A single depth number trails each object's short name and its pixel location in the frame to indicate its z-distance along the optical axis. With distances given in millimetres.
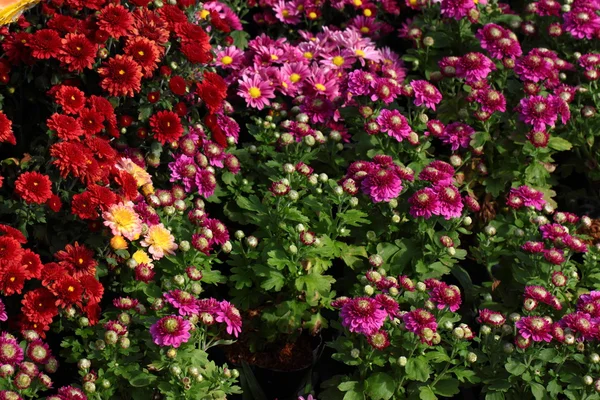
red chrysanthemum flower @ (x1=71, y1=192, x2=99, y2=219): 3559
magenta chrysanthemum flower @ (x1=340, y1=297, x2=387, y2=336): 3322
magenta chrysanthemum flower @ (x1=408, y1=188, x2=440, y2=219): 3857
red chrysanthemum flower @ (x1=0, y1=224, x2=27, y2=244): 3449
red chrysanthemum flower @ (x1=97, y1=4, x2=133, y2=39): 3936
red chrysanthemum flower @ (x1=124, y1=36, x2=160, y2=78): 3982
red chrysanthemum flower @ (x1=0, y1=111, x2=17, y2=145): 3594
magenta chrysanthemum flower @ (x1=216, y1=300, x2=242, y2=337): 3449
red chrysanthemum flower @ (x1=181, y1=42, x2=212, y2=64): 4176
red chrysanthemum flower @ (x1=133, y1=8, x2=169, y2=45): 4117
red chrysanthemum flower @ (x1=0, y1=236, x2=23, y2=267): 3346
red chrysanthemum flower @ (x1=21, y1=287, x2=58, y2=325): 3447
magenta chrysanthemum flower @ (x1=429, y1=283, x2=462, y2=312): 3453
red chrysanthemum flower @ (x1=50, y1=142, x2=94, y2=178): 3568
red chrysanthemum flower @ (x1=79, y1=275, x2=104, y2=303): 3486
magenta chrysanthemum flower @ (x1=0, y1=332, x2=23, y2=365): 3184
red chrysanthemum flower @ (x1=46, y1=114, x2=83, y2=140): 3654
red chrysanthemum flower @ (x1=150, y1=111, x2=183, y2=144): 4070
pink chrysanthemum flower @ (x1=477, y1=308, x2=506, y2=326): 3471
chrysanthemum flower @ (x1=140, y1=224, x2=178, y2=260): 3670
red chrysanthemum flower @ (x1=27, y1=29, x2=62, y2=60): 3811
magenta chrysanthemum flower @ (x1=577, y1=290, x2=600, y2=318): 3510
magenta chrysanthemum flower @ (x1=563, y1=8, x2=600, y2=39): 5098
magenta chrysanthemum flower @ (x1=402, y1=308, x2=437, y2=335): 3322
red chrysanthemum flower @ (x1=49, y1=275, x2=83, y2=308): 3432
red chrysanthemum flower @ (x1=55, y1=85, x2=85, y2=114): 3777
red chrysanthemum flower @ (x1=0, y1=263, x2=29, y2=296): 3330
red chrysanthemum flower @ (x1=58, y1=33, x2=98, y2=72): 3844
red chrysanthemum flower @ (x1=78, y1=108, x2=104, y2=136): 3785
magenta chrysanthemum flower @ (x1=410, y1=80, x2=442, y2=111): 4441
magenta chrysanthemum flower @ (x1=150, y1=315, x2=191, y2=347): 3170
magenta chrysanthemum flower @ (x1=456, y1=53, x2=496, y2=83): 4613
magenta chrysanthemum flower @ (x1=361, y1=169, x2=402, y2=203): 3941
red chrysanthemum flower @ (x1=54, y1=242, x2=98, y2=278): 3590
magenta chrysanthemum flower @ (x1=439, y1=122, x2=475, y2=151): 4535
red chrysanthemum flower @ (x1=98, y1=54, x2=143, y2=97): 3910
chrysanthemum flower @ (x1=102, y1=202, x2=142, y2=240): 3592
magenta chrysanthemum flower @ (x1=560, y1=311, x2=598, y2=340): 3398
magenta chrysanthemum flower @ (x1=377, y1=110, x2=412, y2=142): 4273
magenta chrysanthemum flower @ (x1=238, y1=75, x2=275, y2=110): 4738
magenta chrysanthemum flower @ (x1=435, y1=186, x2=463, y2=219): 3855
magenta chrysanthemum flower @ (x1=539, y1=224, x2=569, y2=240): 3859
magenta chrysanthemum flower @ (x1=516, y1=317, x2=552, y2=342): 3371
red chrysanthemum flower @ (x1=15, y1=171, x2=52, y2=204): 3465
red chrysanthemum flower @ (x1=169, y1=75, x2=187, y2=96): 4121
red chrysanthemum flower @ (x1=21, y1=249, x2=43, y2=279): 3396
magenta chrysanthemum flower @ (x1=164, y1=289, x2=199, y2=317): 3316
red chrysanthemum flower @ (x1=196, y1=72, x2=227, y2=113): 4266
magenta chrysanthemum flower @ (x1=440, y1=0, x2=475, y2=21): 5039
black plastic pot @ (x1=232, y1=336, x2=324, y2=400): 3867
